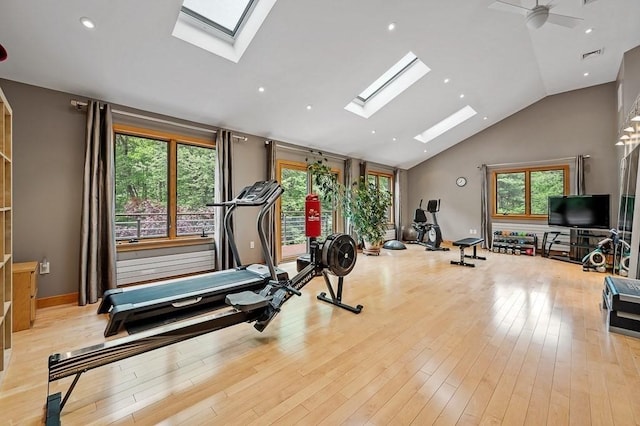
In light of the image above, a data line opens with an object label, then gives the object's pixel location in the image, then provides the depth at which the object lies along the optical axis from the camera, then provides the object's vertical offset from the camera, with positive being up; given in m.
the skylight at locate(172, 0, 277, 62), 3.02 +2.14
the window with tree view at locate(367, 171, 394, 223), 8.22 +0.96
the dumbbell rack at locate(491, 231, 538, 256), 6.68 -0.76
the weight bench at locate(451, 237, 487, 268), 5.41 -0.64
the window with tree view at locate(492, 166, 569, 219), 6.73 +0.58
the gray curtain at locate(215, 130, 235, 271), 4.50 +0.31
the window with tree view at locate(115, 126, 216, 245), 3.89 +0.41
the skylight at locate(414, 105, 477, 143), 6.64 +2.24
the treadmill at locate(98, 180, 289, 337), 2.50 -0.83
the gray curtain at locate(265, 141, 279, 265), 5.22 +0.02
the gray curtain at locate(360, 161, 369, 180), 7.59 +1.20
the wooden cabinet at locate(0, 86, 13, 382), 1.95 -0.16
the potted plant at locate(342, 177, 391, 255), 6.66 -0.02
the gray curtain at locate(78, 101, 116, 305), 3.29 +0.02
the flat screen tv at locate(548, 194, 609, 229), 5.53 +0.02
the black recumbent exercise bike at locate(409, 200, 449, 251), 7.30 -0.48
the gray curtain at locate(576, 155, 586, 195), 6.20 +0.82
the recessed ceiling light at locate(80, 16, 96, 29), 2.51 +1.73
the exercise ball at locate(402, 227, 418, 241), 8.71 -0.69
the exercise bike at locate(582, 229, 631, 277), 4.59 -0.75
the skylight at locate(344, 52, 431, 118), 4.77 +2.31
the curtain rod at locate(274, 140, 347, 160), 5.67 +1.36
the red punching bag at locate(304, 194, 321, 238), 3.63 -0.05
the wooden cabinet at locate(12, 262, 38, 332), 2.61 -0.80
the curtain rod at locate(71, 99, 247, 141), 3.31 +1.31
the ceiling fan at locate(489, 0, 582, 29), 2.83 +2.06
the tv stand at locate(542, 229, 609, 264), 5.71 -0.65
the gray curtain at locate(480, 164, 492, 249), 7.54 +0.06
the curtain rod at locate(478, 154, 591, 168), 6.41 +1.25
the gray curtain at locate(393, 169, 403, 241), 8.70 +0.22
